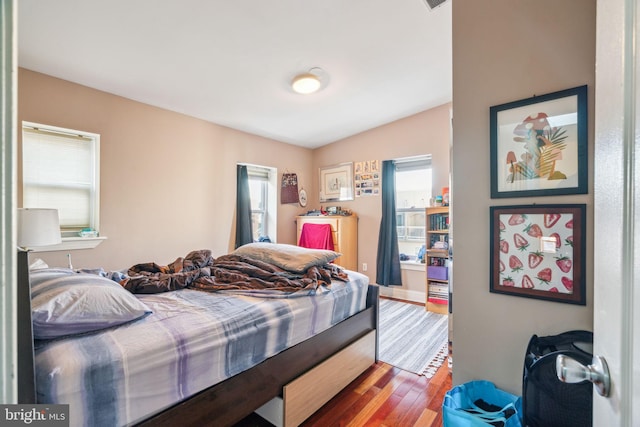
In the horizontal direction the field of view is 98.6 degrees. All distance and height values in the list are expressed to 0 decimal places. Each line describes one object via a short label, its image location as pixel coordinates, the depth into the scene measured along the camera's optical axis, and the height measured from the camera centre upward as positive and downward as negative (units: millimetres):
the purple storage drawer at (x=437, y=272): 3416 -783
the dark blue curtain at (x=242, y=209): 3771 +22
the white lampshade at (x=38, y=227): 1733 -105
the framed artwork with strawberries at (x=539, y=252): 1120 -184
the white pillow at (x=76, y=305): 1018 -379
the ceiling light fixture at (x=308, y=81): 2584 +1236
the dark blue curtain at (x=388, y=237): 4020 -398
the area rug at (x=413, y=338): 2318 -1284
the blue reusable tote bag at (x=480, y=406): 1090 -854
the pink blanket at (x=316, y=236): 4074 -396
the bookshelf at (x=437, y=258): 3420 -620
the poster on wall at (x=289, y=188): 4422 +360
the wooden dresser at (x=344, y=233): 4074 -351
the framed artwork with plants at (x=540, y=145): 1116 +281
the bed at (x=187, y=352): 945 -606
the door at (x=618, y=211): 431 -3
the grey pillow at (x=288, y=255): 2107 -368
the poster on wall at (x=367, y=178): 4227 +509
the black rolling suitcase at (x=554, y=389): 930 -634
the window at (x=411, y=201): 3967 +131
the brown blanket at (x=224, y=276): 1788 -466
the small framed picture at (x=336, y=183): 4508 +469
